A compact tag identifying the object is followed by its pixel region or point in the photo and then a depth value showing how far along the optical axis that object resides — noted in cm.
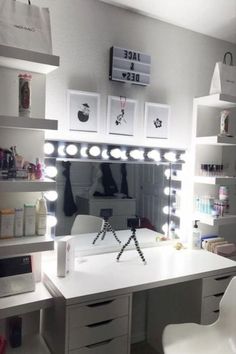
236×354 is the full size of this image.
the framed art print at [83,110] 200
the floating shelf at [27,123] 150
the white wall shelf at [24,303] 153
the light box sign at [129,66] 210
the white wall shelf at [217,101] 227
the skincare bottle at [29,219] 169
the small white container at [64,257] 173
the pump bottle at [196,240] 237
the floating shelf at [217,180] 231
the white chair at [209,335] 160
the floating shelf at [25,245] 153
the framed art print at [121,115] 214
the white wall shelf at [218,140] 228
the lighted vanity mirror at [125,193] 206
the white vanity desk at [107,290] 153
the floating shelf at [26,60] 148
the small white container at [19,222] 167
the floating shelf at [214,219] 233
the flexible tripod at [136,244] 202
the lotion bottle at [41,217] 170
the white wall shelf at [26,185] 151
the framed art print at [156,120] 228
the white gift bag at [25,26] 150
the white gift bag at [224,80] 228
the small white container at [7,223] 163
